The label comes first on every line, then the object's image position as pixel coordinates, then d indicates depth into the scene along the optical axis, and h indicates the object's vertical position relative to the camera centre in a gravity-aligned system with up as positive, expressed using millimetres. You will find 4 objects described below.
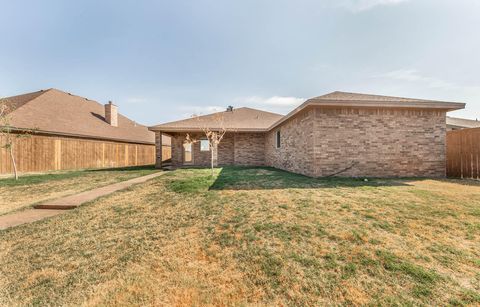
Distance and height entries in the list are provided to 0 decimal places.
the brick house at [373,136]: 7641 +672
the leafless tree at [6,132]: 9516 +1380
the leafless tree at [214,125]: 14197 +2229
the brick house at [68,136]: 12039 +1563
